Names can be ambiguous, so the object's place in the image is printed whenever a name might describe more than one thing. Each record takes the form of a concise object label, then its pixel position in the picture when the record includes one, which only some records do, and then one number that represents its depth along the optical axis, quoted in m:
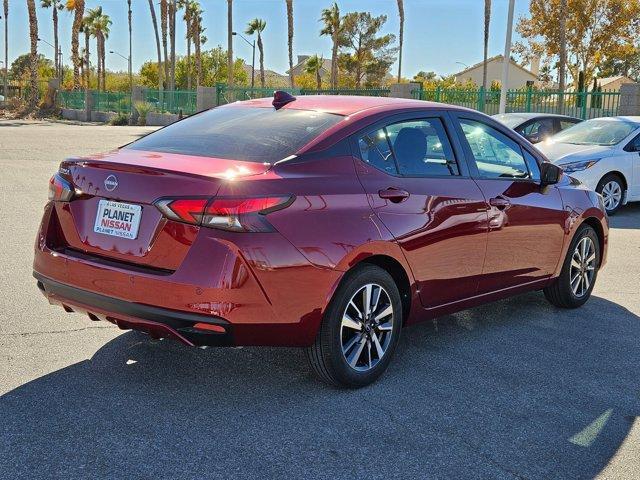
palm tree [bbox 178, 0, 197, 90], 79.56
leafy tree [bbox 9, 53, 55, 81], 120.46
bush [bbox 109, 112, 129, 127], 43.19
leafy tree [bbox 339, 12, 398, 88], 75.94
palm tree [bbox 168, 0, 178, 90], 59.12
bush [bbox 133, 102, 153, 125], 42.77
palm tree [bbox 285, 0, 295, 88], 54.83
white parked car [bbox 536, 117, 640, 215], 11.92
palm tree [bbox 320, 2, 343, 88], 68.94
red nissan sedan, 3.75
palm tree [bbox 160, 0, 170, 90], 56.84
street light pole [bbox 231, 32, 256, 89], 80.81
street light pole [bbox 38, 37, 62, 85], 84.29
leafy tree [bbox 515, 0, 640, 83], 44.59
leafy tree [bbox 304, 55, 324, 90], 78.94
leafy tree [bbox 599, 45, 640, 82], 78.50
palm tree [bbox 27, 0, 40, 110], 44.00
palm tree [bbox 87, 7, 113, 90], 78.94
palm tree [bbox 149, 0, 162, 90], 64.62
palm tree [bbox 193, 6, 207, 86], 79.05
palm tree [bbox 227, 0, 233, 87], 50.25
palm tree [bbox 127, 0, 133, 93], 77.19
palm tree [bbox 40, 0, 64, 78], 79.44
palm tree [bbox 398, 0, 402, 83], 62.38
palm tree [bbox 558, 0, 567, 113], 37.22
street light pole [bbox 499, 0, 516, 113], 20.31
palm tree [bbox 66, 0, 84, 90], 46.41
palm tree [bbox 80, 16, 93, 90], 78.62
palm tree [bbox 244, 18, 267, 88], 85.44
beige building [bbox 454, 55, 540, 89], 93.62
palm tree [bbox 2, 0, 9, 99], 68.43
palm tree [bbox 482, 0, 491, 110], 58.25
